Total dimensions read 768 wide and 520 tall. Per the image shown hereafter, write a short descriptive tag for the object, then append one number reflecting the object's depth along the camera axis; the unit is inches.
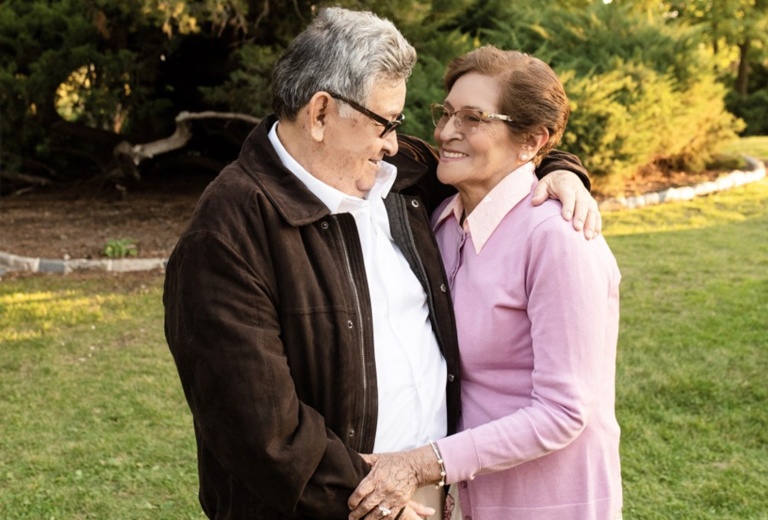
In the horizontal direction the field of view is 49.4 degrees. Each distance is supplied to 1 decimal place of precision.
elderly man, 70.3
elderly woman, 77.7
